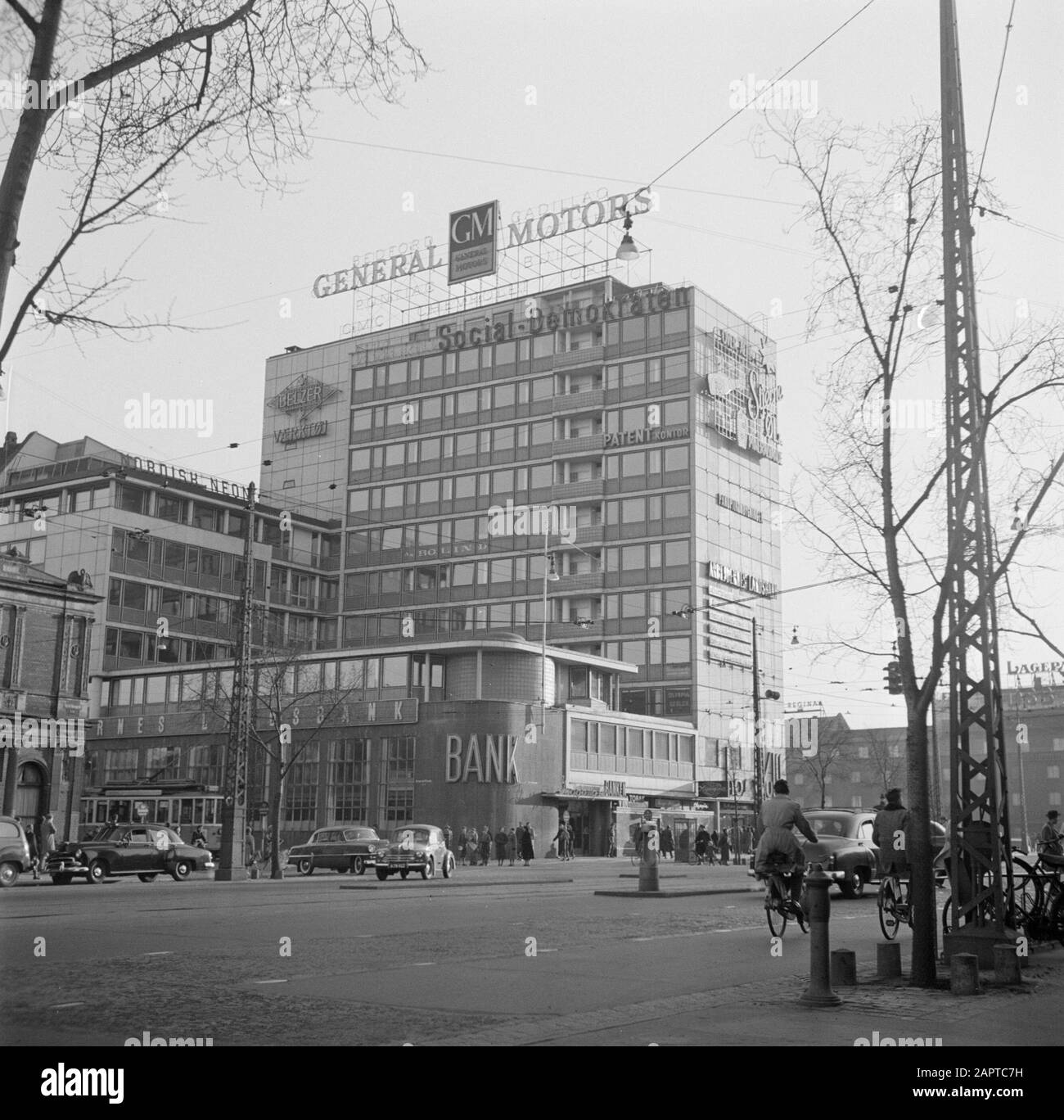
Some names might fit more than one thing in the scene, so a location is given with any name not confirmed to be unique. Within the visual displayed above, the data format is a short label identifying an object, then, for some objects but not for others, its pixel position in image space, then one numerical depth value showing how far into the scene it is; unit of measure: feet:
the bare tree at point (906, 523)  37.37
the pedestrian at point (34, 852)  126.82
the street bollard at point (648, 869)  84.84
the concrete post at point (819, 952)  31.04
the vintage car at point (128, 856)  122.11
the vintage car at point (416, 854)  124.26
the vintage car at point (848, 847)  84.48
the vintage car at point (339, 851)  143.64
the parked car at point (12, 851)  112.57
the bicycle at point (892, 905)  52.61
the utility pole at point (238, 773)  116.37
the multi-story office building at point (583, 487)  270.87
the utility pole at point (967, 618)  38.17
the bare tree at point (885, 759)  327.26
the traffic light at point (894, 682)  94.03
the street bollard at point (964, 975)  33.60
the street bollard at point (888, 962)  36.81
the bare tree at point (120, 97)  23.63
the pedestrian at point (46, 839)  142.41
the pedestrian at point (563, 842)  200.75
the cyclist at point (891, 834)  54.75
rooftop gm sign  281.95
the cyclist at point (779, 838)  48.98
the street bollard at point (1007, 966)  35.45
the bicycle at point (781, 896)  49.34
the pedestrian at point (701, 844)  191.21
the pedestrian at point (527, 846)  177.58
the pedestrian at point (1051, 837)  53.42
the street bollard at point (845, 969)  35.06
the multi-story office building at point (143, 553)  258.16
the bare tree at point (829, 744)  310.86
